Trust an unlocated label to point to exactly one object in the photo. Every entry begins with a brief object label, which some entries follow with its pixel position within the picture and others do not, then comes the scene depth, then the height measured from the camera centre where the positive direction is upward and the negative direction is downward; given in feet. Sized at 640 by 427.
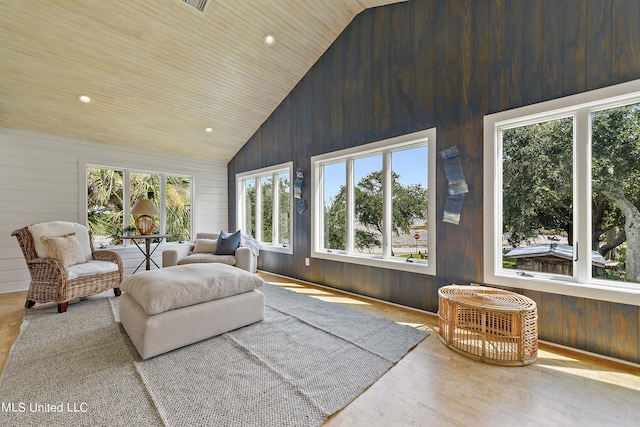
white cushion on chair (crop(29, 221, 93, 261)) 10.07 -0.79
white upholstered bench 6.55 -2.53
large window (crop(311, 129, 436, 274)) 10.11 +0.44
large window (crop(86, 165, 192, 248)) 14.92 +0.82
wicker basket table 6.45 -2.88
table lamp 14.25 -0.08
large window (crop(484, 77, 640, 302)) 6.72 +0.55
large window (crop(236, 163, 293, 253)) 15.87 +0.52
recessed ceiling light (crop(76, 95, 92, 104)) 11.94 +5.12
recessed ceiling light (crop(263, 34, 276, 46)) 11.64 +7.61
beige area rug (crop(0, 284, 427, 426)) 4.70 -3.50
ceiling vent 9.55 +7.53
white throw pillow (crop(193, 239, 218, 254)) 14.38 -1.81
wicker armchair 9.41 -2.24
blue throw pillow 13.87 -1.61
